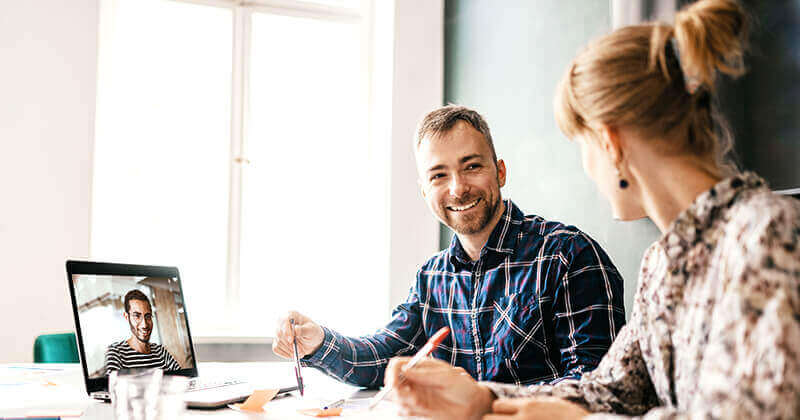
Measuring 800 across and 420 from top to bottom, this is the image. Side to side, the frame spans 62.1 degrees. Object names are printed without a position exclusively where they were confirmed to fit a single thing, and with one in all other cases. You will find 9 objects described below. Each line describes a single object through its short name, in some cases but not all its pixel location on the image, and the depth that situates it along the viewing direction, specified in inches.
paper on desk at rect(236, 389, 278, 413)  50.2
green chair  95.9
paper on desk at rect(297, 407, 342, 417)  49.0
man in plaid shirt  60.4
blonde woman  27.5
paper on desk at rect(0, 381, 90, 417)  49.8
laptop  54.7
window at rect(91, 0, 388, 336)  140.1
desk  48.9
